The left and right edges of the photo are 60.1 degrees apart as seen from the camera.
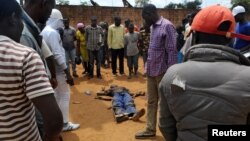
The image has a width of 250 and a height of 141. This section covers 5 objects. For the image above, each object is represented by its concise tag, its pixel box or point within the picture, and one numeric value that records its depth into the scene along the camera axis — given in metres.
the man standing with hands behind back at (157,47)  2.81
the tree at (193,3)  21.89
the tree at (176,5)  22.68
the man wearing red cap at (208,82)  1.00
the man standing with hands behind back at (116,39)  6.61
